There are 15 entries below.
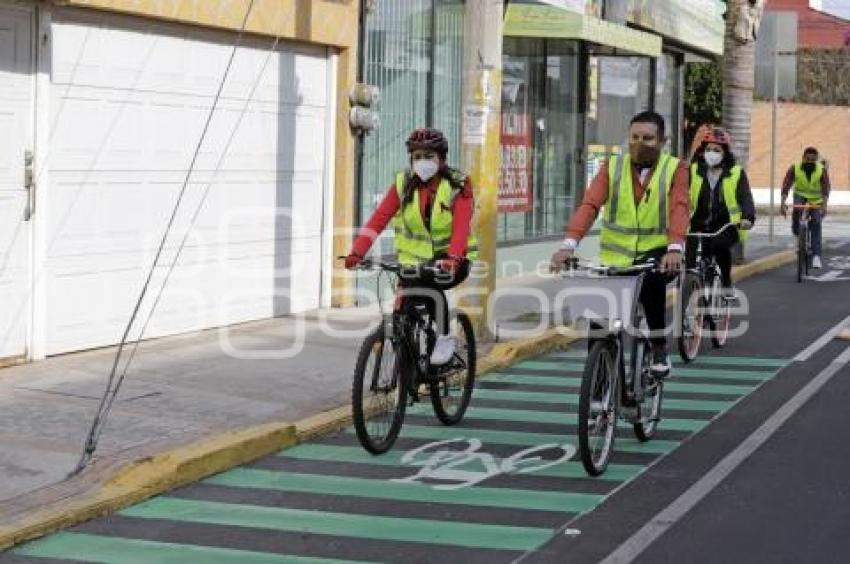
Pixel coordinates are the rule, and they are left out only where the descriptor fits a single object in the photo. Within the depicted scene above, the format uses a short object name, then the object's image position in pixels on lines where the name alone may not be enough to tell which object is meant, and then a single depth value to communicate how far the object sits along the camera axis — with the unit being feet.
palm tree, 73.36
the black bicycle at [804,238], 61.52
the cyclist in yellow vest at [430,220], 28.02
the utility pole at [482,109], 38.91
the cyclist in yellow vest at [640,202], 26.71
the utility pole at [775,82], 76.69
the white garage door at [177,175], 34.71
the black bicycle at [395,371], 26.45
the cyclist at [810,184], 61.98
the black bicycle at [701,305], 39.75
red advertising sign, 60.08
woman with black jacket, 41.16
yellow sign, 71.05
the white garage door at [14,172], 32.53
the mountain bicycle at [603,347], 25.04
